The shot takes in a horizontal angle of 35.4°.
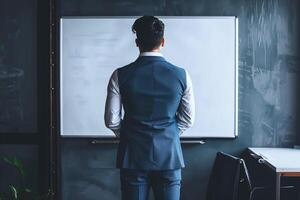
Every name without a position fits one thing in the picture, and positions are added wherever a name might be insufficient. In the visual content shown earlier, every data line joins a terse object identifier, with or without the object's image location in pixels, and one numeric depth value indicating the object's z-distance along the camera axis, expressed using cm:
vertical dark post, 380
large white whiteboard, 366
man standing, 222
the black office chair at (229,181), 291
